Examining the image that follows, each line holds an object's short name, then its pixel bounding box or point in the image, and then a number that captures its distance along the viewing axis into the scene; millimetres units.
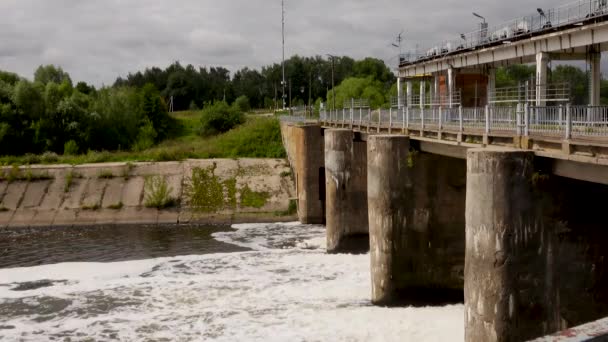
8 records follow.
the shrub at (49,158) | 52844
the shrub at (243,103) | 110312
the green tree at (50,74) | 108875
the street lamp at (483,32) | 30386
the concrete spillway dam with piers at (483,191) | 13633
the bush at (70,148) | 61812
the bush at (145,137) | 66250
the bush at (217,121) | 73812
